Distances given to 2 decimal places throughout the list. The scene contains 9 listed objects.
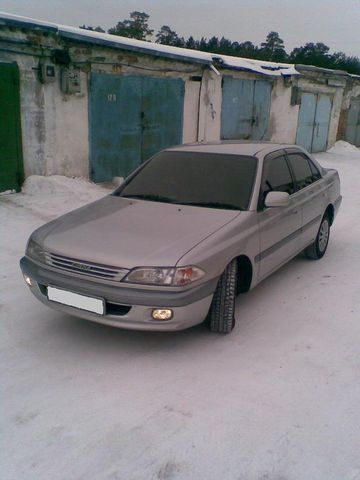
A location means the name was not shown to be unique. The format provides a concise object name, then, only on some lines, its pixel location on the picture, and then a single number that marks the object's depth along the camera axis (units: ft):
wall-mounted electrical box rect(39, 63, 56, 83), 24.95
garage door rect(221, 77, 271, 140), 40.40
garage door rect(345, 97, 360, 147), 59.77
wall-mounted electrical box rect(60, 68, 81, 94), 26.05
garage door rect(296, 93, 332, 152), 51.83
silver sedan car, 10.37
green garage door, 23.54
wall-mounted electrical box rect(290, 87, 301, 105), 48.83
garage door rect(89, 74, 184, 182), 28.81
